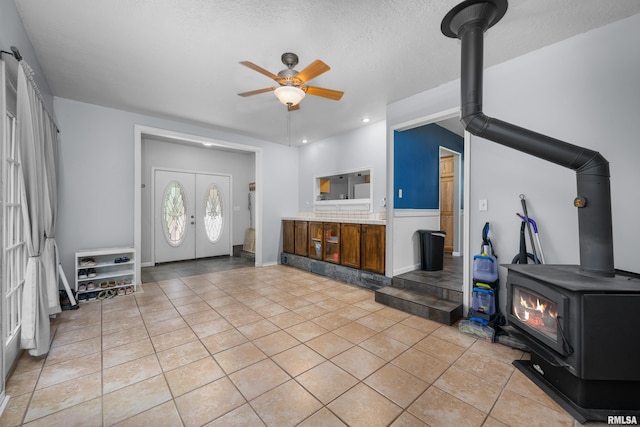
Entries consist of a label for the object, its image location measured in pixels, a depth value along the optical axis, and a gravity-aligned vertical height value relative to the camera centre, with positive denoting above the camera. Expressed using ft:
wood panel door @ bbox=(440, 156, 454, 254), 18.31 +1.09
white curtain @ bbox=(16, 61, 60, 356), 6.64 +0.01
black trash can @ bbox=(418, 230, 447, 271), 12.84 -1.77
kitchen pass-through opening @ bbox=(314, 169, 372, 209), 15.78 +1.69
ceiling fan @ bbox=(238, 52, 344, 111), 7.76 +4.11
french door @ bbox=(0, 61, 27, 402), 5.53 -0.73
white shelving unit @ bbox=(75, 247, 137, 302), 11.35 -2.72
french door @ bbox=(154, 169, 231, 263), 18.84 -0.11
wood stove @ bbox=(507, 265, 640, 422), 4.94 -2.58
